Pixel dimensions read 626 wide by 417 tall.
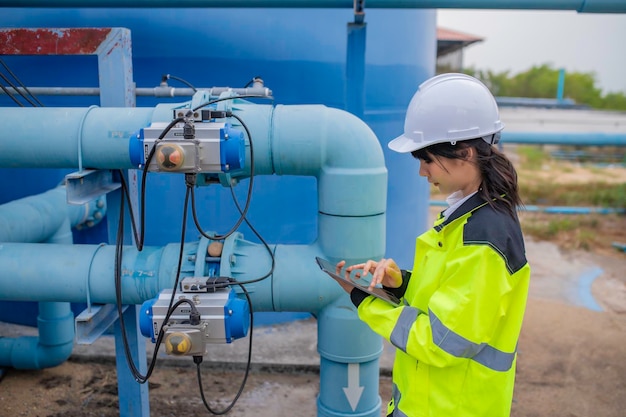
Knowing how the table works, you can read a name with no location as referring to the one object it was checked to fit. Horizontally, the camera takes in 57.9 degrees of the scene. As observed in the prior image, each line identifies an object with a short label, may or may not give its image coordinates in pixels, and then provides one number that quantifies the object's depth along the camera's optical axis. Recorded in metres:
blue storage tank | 3.41
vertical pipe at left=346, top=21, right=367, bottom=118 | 2.92
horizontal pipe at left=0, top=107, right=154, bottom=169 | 2.05
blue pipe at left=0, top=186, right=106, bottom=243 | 2.52
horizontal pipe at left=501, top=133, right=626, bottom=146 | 6.91
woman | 1.31
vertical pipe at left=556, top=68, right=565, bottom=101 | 23.03
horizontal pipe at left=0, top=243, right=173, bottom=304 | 2.14
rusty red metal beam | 2.32
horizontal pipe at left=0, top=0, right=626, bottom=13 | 2.66
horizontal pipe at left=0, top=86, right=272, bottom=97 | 2.44
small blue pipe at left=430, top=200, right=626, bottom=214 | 7.69
